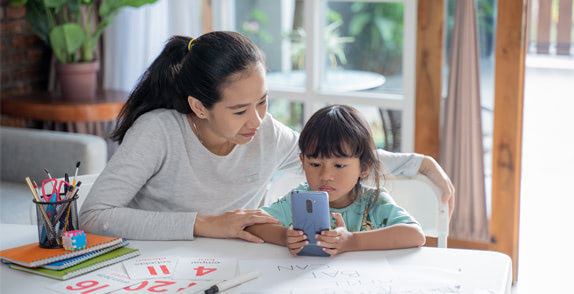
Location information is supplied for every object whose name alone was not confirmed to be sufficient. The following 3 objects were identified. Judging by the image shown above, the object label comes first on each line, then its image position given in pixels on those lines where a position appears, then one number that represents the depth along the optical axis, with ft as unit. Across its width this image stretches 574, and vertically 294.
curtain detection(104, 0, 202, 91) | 10.32
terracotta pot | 10.08
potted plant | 9.78
